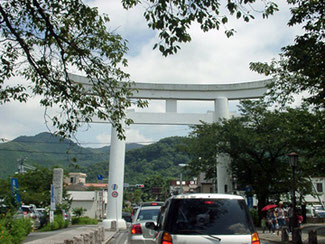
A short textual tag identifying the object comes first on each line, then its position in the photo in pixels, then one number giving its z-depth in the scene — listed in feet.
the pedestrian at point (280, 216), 65.98
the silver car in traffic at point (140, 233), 39.33
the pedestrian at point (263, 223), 80.34
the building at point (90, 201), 214.07
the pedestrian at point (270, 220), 78.36
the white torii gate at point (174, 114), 92.53
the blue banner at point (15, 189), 59.26
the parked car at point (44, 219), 88.28
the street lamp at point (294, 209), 53.57
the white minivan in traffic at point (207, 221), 20.35
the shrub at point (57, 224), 78.54
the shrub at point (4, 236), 34.49
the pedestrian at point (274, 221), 70.81
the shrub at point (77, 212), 130.44
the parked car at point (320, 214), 127.28
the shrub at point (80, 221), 111.41
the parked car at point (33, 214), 84.60
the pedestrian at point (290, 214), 67.82
